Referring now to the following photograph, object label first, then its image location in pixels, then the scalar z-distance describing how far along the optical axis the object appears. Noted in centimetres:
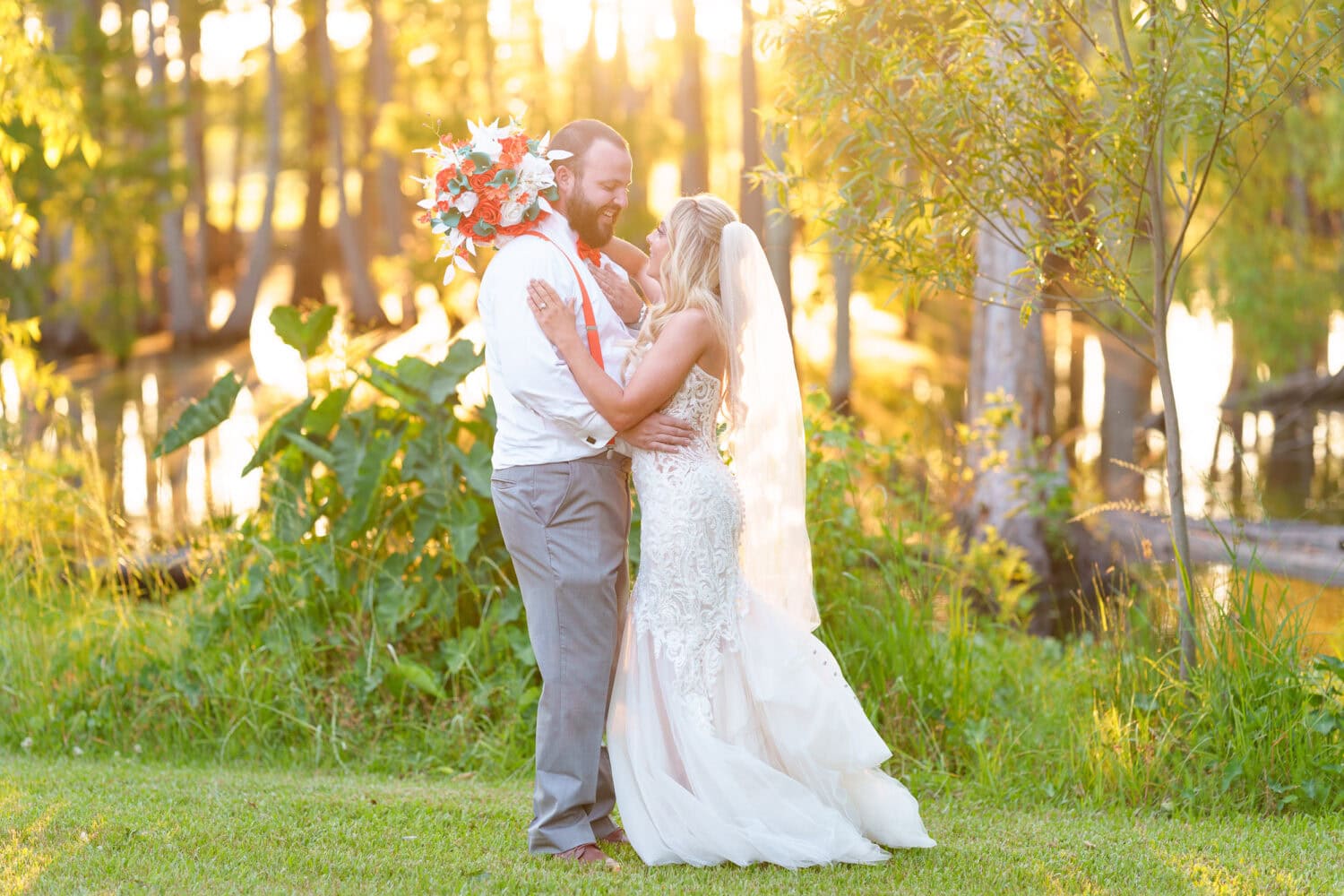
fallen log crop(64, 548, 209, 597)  660
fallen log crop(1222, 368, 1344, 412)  1862
